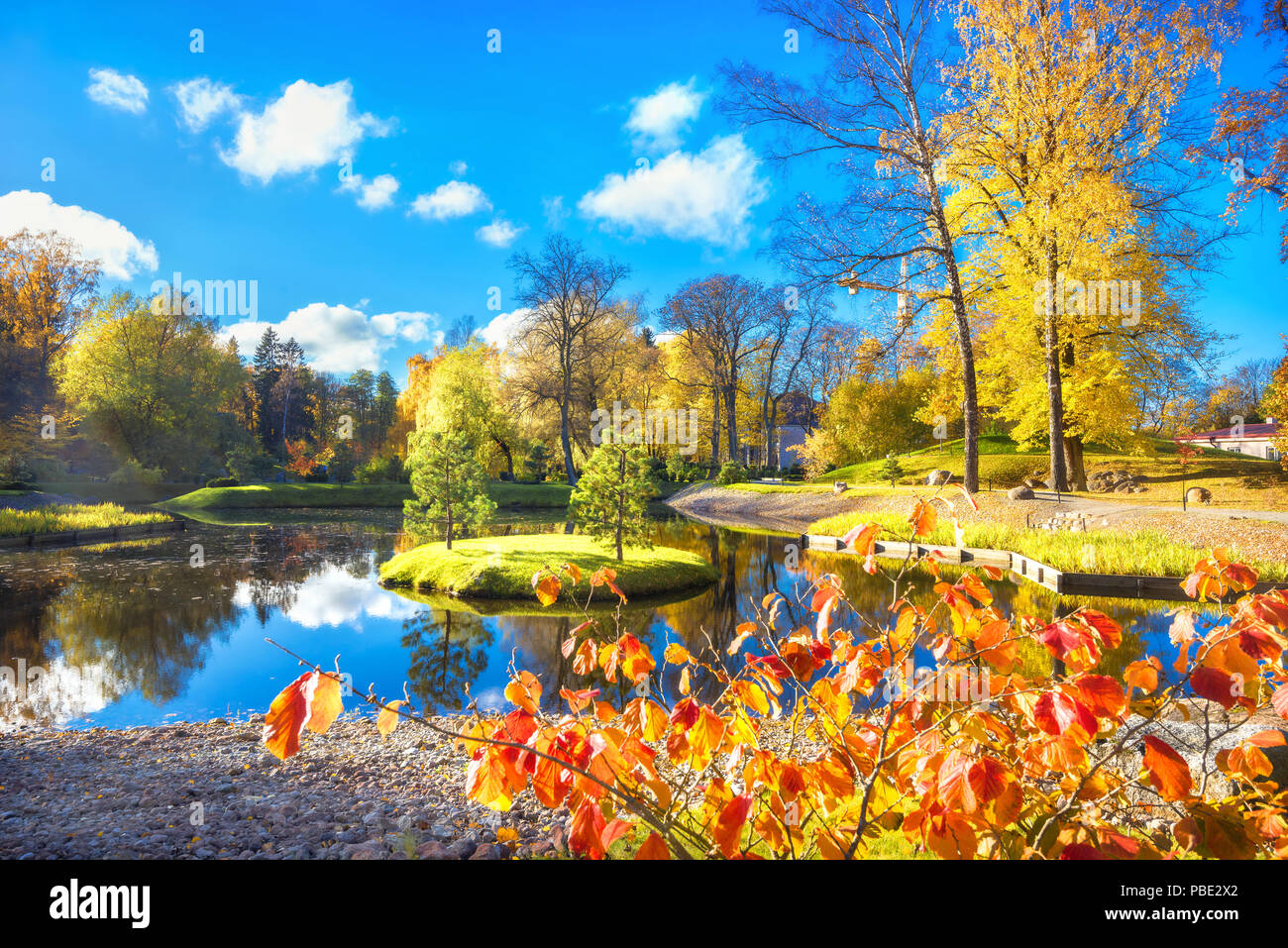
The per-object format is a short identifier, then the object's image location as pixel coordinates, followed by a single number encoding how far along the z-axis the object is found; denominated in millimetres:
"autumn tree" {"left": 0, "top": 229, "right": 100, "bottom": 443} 24781
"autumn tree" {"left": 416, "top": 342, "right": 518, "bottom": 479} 29922
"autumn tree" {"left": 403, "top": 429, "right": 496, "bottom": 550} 13180
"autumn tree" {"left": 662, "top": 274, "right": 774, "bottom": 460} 32219
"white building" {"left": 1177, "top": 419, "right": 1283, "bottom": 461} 34750
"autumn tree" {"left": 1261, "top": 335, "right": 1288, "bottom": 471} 14484
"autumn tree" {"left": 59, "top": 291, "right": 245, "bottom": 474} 28250
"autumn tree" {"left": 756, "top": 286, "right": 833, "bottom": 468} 33219
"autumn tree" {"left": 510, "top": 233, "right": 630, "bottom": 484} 26391
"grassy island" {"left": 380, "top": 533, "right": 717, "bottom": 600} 9977
